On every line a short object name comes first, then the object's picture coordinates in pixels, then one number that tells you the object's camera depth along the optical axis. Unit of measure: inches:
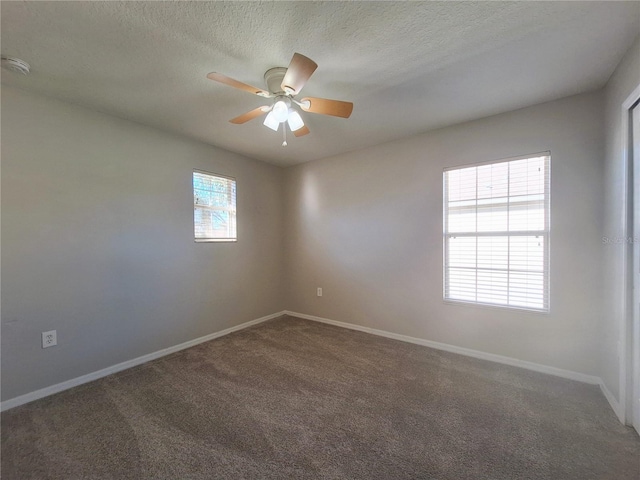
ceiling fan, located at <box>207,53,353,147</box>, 62.4
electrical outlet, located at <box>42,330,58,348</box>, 84.2
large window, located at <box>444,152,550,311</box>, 97.1
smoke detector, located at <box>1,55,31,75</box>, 67.5
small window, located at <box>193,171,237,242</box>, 128.0
